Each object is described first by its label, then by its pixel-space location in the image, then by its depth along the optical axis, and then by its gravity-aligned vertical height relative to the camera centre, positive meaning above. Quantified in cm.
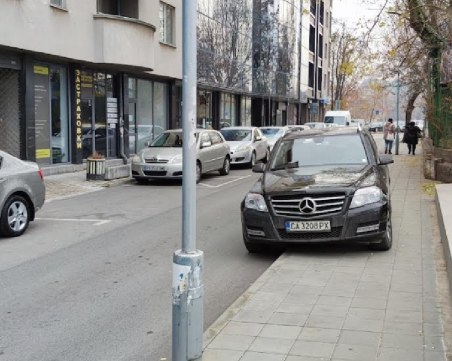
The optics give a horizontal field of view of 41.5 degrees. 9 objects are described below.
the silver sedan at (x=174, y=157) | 1609 -89
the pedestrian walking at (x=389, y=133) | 2830 -25
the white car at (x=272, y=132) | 2737 -25
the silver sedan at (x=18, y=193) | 876 -106
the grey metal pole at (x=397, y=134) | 2523 -29
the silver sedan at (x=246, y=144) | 2173 -67
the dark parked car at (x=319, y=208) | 712 -98
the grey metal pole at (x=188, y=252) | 359 -79
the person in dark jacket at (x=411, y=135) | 2797 -33
